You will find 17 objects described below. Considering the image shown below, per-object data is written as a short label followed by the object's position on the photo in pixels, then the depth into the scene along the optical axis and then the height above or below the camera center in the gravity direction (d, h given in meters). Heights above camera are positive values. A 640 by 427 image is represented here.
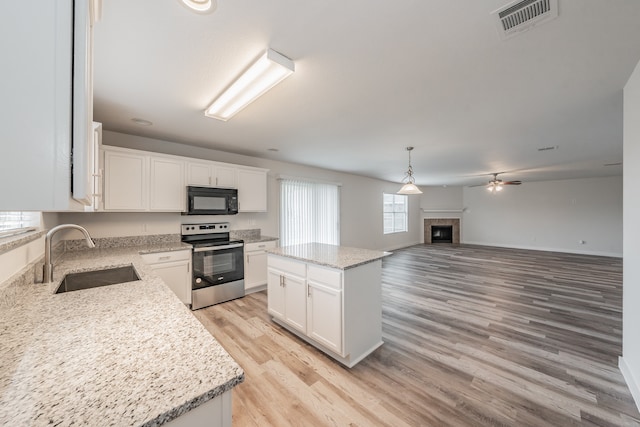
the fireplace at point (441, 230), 9.62 -0.63
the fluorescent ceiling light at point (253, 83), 1.62 +0.99
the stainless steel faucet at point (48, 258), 1.55 -0.28
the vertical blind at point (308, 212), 4.96 +0.05
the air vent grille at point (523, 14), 1.22 +1.04
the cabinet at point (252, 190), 3.99 +0.41
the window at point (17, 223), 1.34 -0.05
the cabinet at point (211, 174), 3.49 +0.59
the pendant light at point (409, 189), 3.69 +0.38
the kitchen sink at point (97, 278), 1.89 -0.53
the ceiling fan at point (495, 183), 6.12 +0.77
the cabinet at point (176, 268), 2.95 -0.67
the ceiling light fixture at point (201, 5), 1.19 +1.03
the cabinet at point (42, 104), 0.38 +0.18
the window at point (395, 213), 8.12 +0.04
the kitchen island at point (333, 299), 2.15 -0.81
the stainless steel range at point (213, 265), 3.28 -0.71
